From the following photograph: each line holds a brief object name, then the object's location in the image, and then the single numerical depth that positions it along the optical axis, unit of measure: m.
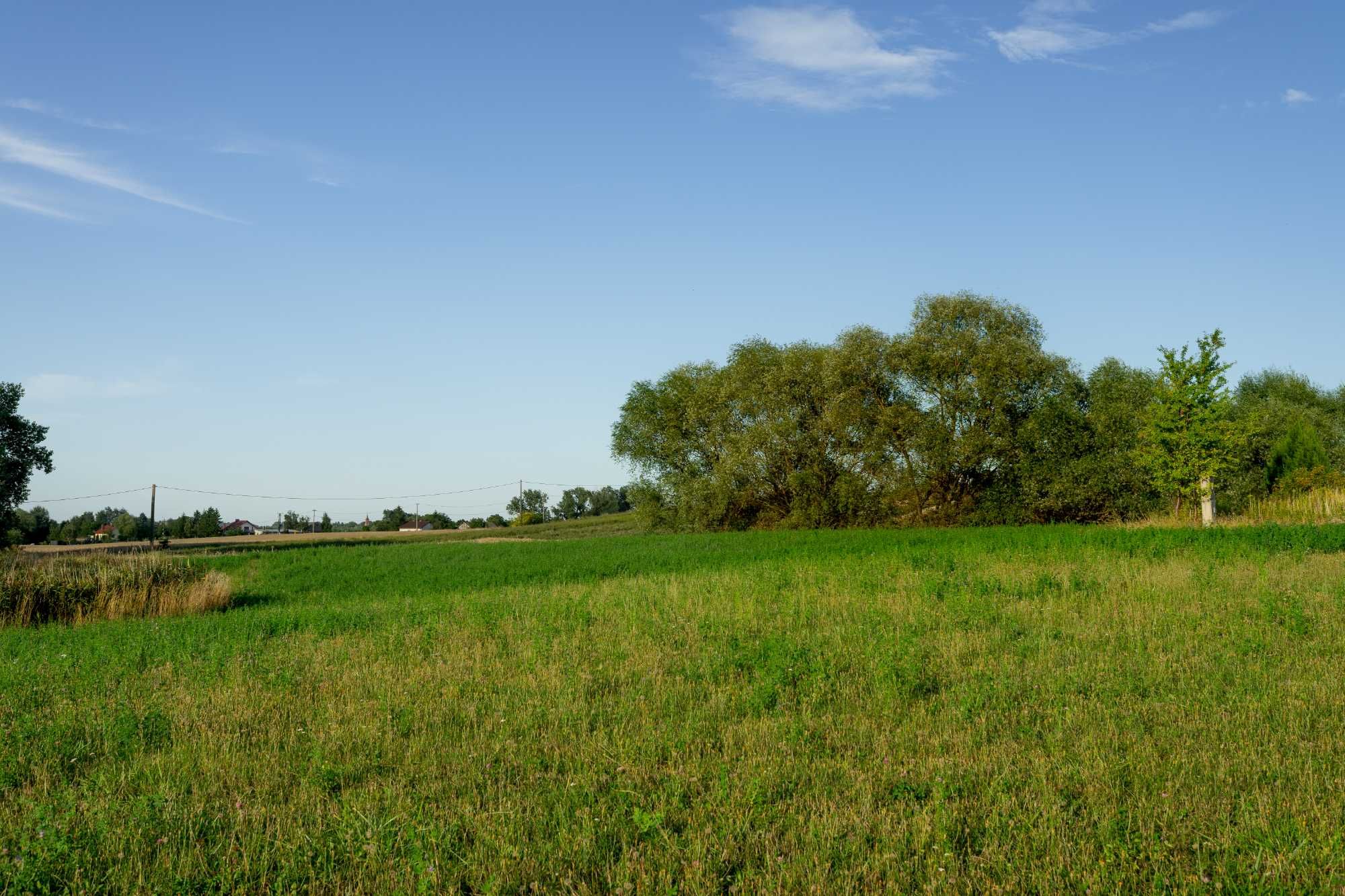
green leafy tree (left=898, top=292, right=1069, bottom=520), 48.34
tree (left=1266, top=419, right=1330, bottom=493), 50.81
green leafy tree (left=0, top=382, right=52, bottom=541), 52.50
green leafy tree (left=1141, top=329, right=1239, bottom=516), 42.06
